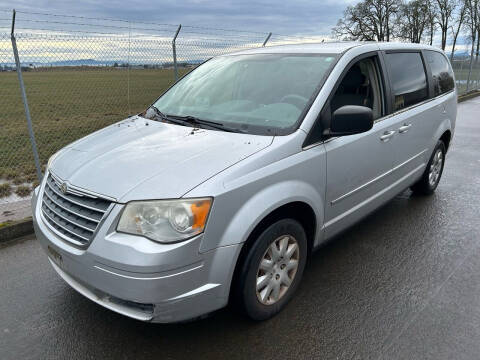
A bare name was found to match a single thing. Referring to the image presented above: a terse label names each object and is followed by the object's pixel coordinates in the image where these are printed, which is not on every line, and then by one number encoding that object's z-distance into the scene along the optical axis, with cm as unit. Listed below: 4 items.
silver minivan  211
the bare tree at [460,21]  3673
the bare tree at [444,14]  3878
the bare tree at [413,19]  3869
